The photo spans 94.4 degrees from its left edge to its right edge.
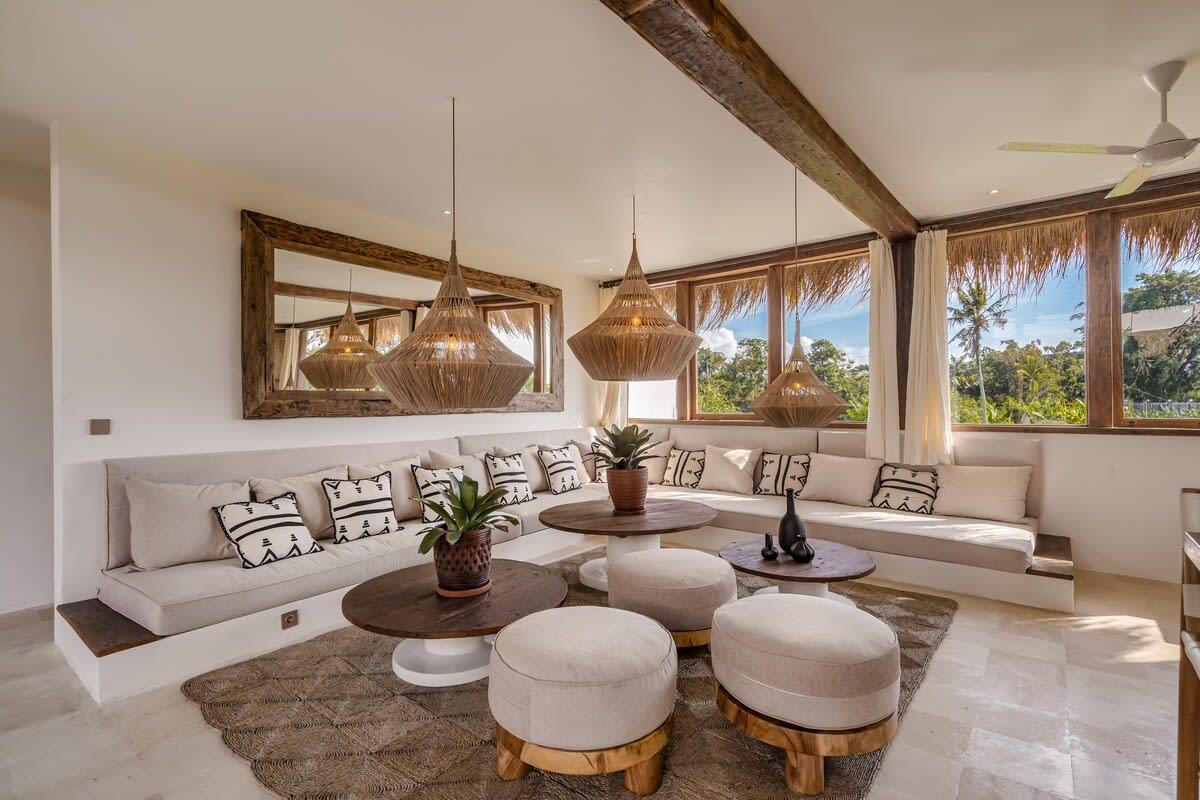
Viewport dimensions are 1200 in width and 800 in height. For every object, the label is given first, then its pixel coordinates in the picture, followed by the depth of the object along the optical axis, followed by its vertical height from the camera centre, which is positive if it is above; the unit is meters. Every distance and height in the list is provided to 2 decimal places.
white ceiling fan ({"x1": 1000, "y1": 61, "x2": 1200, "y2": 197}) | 2.38 +1.11
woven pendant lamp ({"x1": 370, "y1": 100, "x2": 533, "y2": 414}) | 2.34 +0.16
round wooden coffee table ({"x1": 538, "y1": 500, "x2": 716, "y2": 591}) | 3.35 -0.77
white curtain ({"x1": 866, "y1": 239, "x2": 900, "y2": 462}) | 4.61 +0.28
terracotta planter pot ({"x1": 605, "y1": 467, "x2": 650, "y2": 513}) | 3.71 -0.60
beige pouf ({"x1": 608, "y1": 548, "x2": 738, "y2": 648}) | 2.67 -0.94
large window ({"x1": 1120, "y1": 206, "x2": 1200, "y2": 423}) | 3.73 +0.57
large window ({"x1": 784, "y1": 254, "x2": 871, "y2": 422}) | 5.12 +0.75
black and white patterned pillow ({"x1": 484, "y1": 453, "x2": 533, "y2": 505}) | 4.53 -0.63
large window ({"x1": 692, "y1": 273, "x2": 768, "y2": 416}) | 5.71 +0.58
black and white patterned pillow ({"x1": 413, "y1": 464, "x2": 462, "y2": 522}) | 3.98 -0.60
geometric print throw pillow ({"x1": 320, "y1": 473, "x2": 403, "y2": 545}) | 3.45 -0.69
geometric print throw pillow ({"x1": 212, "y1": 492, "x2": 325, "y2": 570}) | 2.93 -0.71
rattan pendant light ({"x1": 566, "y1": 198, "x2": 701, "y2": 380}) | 3.16 +0.35
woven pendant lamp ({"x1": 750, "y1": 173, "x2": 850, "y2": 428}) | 3.41 -0.01
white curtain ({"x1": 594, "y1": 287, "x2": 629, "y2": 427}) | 6.31 -0.02
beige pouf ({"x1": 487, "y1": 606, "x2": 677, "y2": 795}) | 1.71 -0.95
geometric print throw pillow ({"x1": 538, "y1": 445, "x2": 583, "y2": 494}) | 5.05 -0.66
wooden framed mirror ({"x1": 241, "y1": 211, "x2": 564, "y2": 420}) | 3.57 +0.73
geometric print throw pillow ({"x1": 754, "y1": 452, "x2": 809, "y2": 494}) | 4.86 -0.66
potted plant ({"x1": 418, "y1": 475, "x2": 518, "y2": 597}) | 2.40 -0.61
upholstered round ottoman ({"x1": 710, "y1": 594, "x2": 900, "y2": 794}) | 1.79 -0.95
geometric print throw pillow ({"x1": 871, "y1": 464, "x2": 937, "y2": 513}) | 4.23 -0.70
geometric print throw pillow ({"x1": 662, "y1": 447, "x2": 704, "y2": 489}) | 5.38 -0.67
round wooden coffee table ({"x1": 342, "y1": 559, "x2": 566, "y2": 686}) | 2.15 -0.87
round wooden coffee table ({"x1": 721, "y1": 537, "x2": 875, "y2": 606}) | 2.73 -0.86
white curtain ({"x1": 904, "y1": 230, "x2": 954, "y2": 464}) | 4.37 +0.26
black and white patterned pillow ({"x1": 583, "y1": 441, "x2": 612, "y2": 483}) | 5.77 -0.76
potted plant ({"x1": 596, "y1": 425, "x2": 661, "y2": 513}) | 3.71 -0.52
